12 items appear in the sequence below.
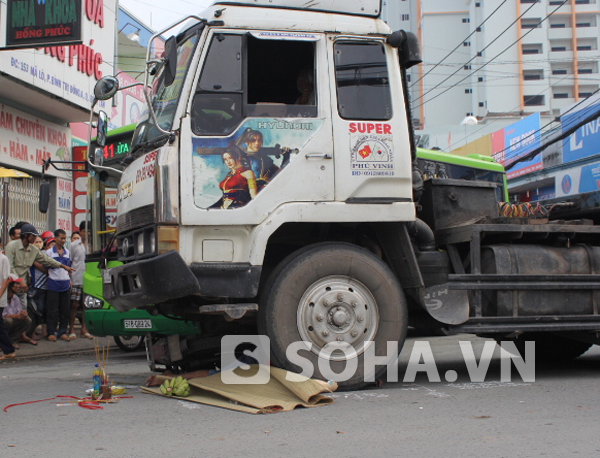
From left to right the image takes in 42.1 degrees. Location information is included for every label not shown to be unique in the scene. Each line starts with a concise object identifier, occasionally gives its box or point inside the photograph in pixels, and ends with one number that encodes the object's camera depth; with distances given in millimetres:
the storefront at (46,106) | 14945
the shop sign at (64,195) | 17484
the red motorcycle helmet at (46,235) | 12711
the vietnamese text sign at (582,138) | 29453
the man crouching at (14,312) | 10891
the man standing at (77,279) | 12594
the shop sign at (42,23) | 13773
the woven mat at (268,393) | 5539
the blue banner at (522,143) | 36531
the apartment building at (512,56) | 74812
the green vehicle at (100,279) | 9062
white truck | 6051
